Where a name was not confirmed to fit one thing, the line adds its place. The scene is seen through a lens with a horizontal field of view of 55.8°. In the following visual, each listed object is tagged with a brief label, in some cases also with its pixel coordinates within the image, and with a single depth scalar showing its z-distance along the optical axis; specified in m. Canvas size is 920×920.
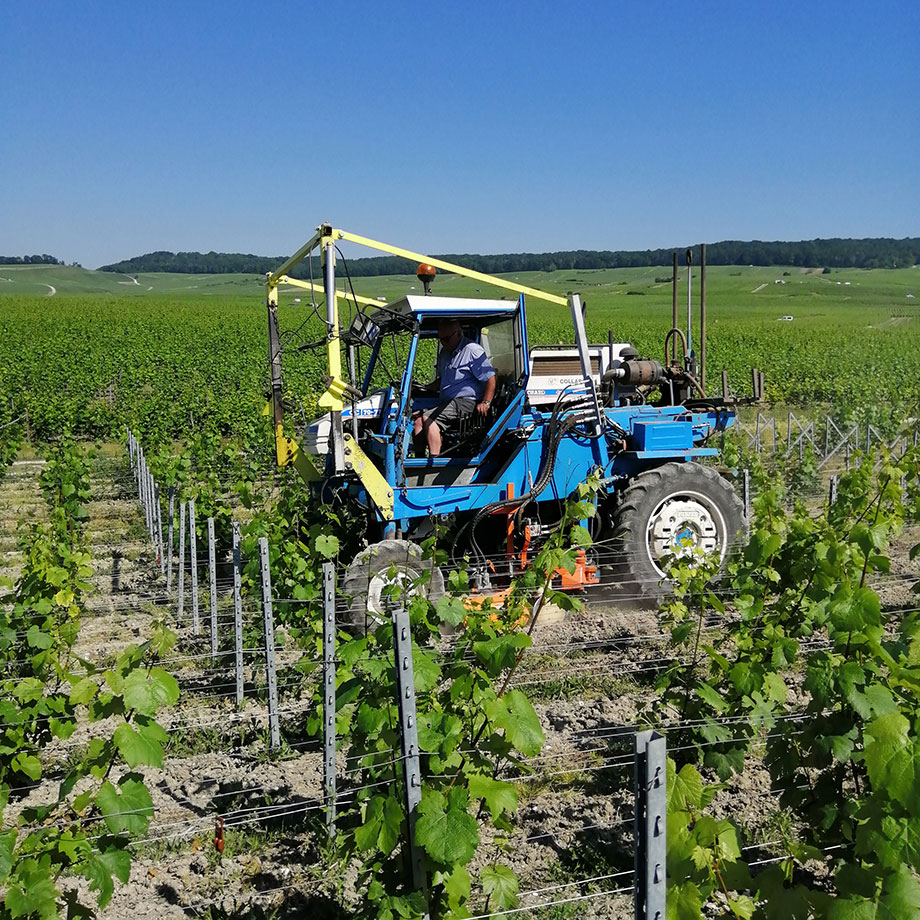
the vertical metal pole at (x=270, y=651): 5.04
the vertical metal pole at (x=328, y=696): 4.25
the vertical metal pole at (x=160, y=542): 8.95
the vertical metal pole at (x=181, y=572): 7.39
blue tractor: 6.52
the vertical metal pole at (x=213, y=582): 6.29
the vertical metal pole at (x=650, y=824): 1.93
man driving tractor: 7.00
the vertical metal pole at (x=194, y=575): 6.93
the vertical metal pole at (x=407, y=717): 2.77
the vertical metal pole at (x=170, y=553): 8.05
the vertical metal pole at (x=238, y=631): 5.56
